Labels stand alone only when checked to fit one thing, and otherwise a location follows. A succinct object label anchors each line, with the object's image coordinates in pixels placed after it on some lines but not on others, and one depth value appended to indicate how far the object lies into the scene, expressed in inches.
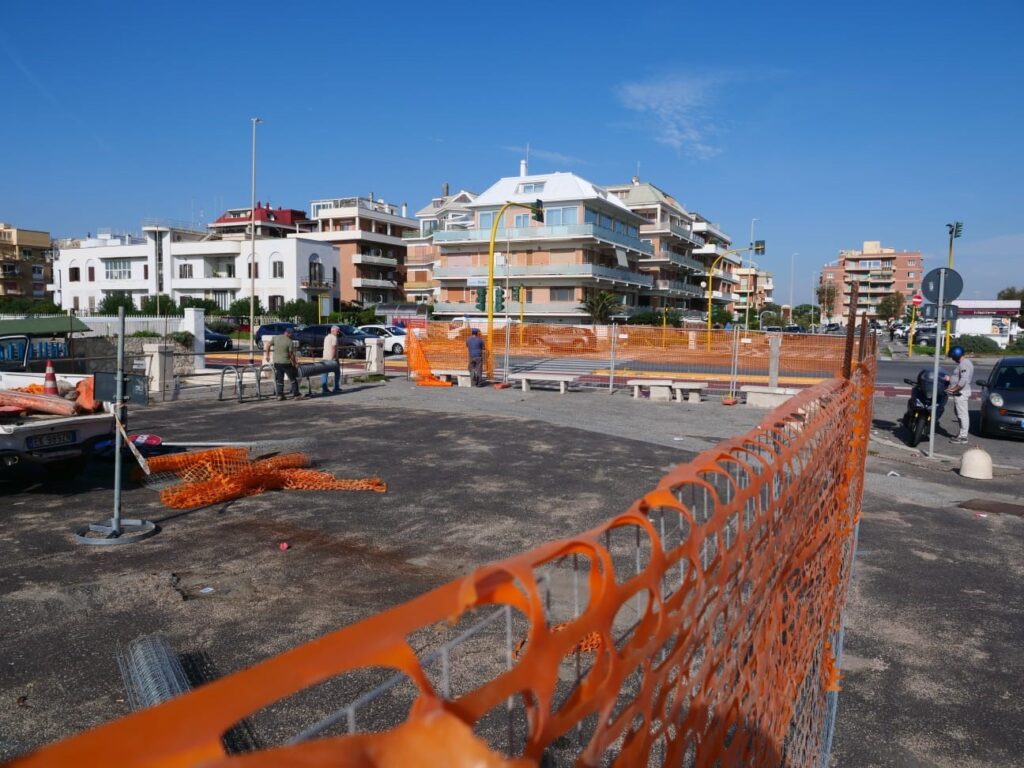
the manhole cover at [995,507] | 343.0
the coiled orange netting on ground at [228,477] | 331.9
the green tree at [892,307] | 4409.5
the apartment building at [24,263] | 3846.0
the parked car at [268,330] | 1672.0
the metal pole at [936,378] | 473.4
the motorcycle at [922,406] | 523.5
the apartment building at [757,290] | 4841.0
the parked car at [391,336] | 1608.0
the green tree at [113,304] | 2491.4
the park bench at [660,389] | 786.8
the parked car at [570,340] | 919.0
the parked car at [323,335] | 1492.4
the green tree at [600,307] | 2281.0
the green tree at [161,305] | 2516.5
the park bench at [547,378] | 856.3
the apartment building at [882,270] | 6008.9
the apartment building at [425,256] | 3125.0
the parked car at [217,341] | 1646.2
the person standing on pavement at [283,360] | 712.4
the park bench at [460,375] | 902.7
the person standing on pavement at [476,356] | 869.8
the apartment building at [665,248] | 2992.1
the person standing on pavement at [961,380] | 524.7
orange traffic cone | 405.7
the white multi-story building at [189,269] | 2714.1
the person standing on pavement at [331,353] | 785.6
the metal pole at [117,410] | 272.7
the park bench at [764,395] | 738.8
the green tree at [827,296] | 4292.3
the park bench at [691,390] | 782.2
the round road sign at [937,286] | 473.1
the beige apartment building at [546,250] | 2356.1
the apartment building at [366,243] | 3100.4
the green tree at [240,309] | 2511.2
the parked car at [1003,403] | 548.4
